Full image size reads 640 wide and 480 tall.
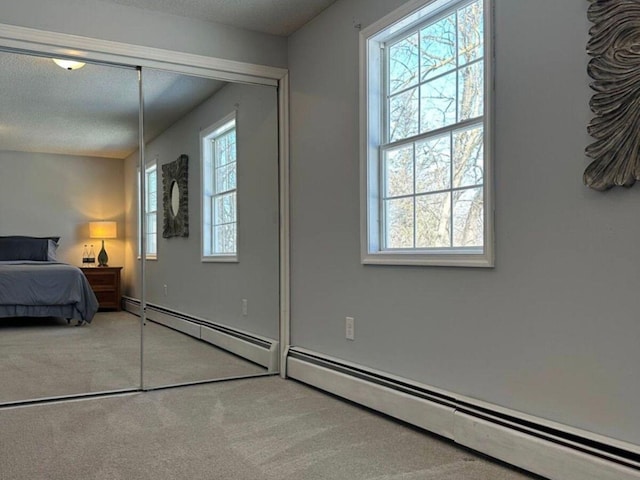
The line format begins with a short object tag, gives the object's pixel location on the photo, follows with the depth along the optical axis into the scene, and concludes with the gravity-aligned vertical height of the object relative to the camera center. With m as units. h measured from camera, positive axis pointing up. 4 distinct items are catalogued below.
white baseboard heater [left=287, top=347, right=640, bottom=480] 1.87 -0.72
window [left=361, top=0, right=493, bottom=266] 2.47 +0.51
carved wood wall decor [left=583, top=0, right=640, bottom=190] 1.79 +0.48
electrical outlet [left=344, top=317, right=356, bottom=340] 3.20 -0.47
